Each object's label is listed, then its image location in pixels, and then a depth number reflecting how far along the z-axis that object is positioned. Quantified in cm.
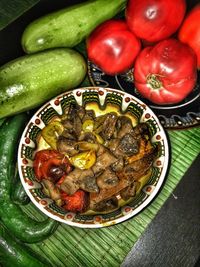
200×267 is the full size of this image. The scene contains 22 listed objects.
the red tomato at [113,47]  32
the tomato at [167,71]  29
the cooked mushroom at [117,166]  27
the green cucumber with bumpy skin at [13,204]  28
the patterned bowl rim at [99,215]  25
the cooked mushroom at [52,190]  27
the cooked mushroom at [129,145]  27
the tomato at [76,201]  26
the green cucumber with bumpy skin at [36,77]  29
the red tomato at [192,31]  31
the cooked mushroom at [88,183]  26
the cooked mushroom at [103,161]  27
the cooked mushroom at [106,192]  26
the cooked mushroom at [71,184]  26
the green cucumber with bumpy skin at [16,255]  27
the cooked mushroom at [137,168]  27
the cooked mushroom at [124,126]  28
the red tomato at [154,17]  31
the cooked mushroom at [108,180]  26
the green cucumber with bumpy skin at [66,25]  32
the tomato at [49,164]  27
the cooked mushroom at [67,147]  27
